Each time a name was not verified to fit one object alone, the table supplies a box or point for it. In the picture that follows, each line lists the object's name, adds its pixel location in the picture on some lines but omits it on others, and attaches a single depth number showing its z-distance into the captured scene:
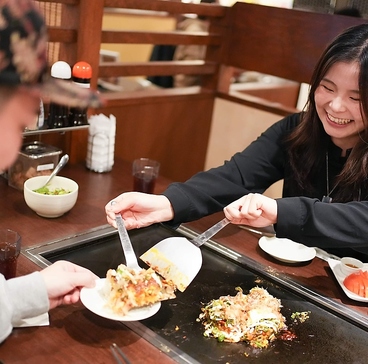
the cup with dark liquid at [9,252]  1.23
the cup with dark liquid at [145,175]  1.85
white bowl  1.56
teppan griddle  1.13
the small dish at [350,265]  1.45
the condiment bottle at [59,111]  1.71
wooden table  1.05
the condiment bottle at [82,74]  1.76
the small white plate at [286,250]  1.52
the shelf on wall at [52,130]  1.74
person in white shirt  0.69
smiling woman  1.47
